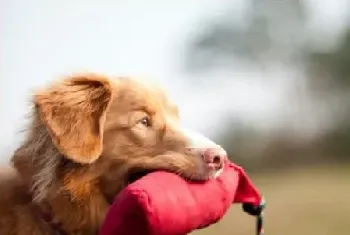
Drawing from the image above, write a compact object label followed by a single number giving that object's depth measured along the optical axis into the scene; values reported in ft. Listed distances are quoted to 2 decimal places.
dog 9.24
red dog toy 8.95
